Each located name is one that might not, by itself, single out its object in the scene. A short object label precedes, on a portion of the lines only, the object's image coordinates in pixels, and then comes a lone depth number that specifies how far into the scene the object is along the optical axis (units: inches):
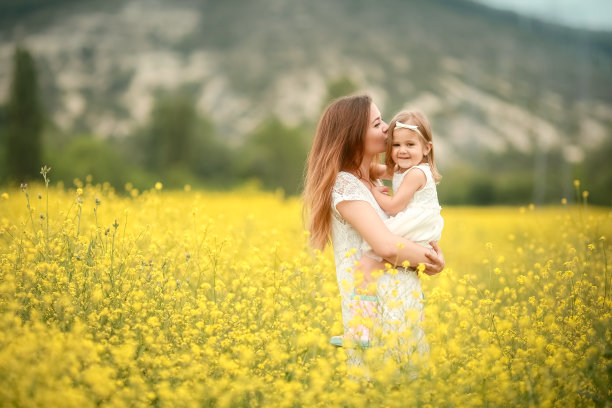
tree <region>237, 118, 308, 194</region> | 1536.7
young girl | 135.3
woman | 136.8
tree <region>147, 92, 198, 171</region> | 1791.8
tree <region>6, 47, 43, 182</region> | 1069.8
